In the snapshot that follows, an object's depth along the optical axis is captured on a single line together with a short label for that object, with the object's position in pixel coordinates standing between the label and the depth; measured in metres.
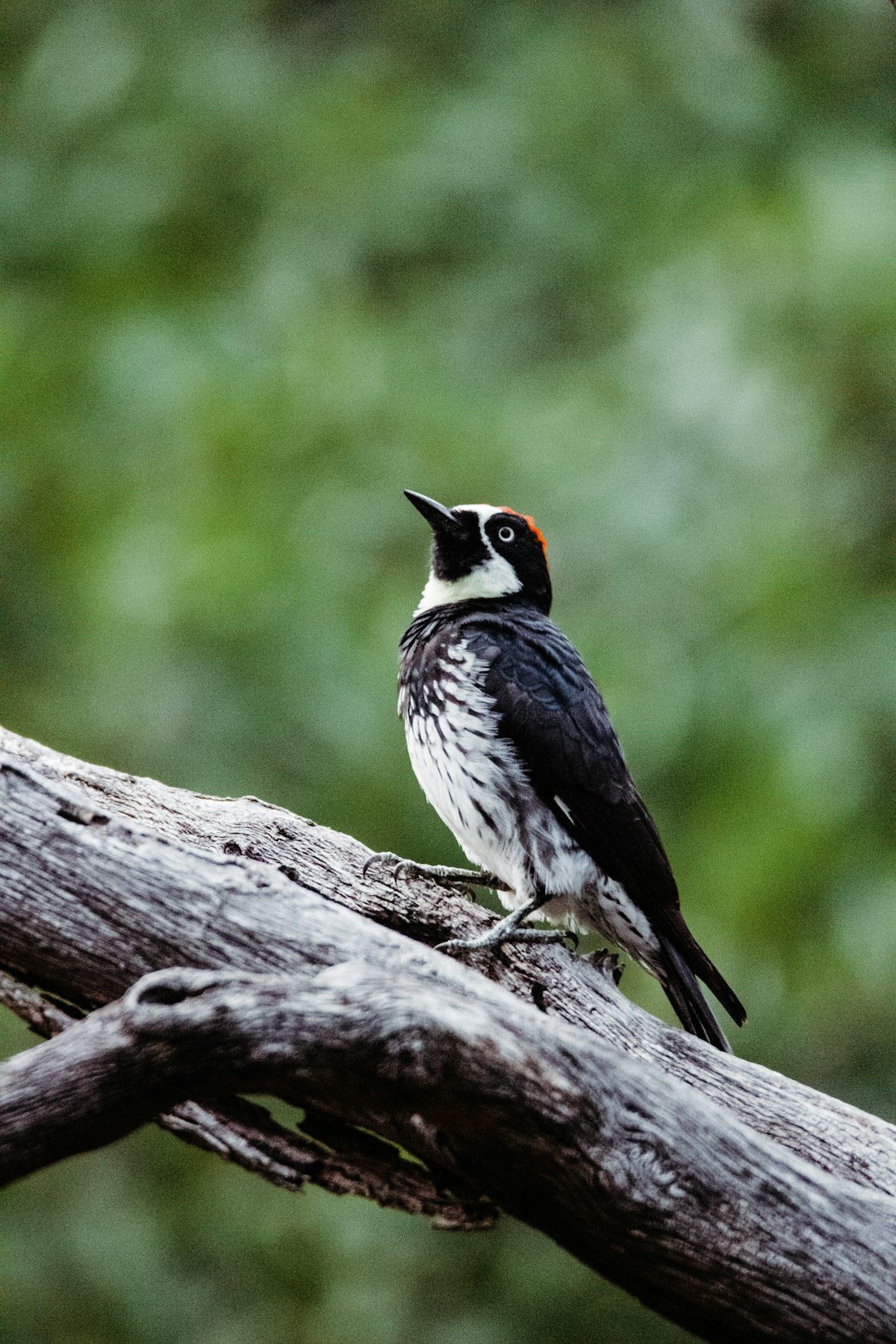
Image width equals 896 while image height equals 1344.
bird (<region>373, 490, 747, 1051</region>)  8.38
